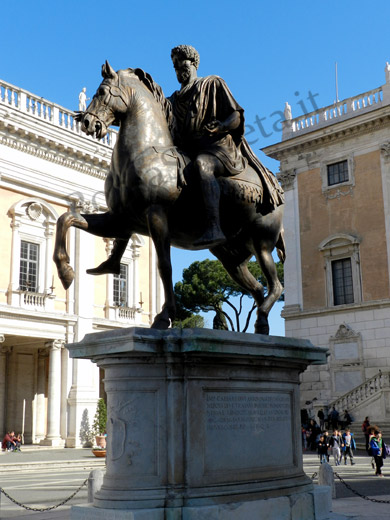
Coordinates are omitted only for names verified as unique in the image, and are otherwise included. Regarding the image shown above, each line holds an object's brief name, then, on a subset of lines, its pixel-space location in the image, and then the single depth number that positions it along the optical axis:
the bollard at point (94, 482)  8.05
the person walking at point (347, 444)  19.09
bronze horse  5.91
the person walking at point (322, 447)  18.42
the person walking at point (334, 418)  26.31
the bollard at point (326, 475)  9.18
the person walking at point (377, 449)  15.27
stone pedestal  5.21
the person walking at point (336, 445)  19.24
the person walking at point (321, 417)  27.30
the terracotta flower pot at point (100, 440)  24.27
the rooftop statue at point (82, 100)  31.43
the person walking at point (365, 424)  23.33
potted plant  27.89
